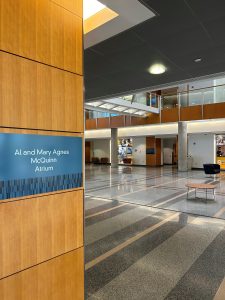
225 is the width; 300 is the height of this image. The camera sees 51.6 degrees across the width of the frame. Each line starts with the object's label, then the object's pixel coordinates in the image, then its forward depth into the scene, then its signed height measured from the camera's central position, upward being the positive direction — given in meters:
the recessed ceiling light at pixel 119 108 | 15.37 +3.02
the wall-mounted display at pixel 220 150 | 17.52 +0.16
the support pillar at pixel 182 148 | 16.84 +0.32
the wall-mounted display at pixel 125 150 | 24.07 +0.30
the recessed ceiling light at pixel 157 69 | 6.00 +2.24
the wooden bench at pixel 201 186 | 7.56 -1.12
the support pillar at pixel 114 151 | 21.36 +0.17
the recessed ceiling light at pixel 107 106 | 14.35 +2.99
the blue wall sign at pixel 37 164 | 1.82 -0.09
